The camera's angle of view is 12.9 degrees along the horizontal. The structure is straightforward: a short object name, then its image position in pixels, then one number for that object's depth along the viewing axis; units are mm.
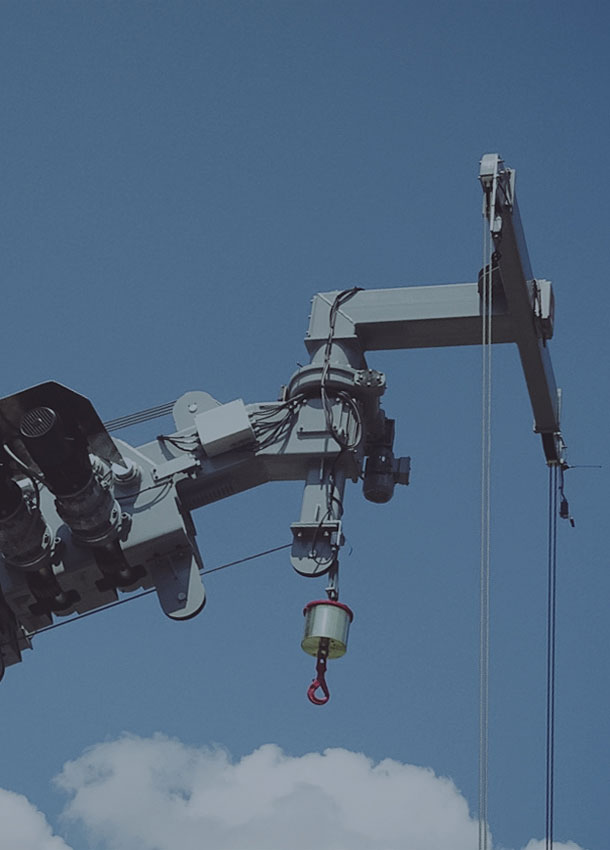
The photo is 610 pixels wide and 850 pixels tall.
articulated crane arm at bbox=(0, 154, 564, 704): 17898
